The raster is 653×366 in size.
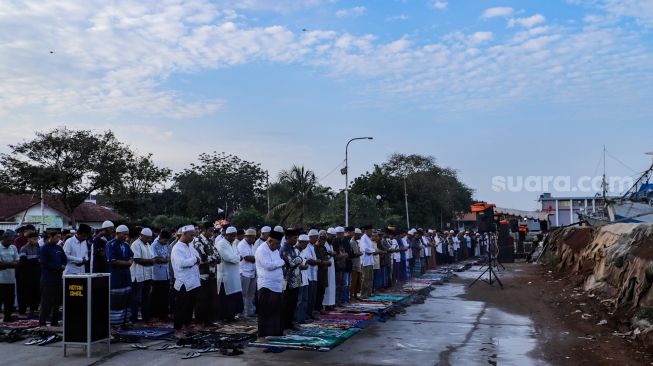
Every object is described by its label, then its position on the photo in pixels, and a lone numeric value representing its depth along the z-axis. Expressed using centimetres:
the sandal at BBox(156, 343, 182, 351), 909
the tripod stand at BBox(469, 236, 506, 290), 1991
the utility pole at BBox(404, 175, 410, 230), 5425
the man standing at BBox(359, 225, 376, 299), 1616
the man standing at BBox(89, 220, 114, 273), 1095
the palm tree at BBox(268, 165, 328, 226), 4353
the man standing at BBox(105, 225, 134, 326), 1060
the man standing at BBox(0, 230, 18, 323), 1160
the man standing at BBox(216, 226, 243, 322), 1186
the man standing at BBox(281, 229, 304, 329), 1064
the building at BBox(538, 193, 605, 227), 6774
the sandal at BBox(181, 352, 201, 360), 853
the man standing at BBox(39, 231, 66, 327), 1089
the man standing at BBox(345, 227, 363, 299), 1534
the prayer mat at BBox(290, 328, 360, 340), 1013
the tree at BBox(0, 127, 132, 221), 3175
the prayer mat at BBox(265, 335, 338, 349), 929
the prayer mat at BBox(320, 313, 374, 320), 1222
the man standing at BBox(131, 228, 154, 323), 1142
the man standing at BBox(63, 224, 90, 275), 1130
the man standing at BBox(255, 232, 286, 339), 983
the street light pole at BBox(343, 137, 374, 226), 3684
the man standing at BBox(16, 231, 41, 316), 1237
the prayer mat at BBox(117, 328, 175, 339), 988
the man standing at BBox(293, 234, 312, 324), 1113
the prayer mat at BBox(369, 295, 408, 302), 1539
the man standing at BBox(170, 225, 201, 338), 1025
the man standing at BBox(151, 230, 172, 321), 1173
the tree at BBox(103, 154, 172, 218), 3491
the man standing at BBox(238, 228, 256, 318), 1205
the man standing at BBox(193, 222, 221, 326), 1102
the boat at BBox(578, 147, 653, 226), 2856
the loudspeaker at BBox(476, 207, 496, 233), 1923
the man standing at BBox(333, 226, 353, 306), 1420
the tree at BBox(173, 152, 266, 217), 6284
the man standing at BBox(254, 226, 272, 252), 1188
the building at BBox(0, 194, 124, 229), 4406
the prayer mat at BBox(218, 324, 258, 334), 1052
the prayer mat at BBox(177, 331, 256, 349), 924
